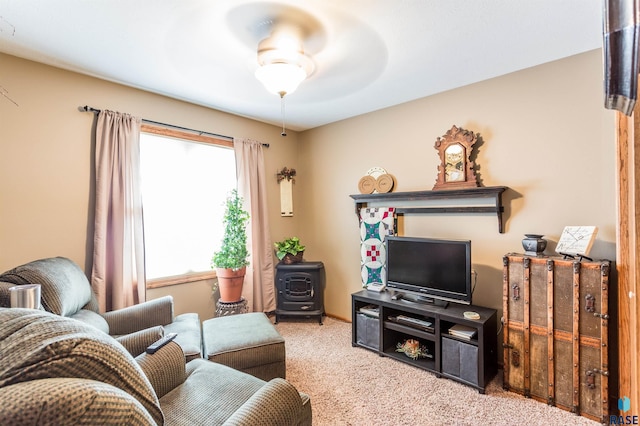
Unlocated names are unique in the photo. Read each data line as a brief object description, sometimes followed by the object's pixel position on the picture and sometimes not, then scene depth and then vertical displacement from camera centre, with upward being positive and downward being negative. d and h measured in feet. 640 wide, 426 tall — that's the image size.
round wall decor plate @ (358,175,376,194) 11.59 +0.90
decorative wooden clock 9.14 +1.40
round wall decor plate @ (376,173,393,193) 11.12 +0.91
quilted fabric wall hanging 11.04 -1.20
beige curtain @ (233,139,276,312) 12.05 -0.67
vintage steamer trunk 6.48 -3.01
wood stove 12.36 -3.35
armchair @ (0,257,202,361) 5.86 -2.32
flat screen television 8.53 -1.94
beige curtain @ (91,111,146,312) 8.42 -0.07
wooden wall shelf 8.65 +0.26
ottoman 6.88 -3.22
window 9.96 +0.49
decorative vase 7.46 -1.05
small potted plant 12.71 -1.75
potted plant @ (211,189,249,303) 10.46 -1.57
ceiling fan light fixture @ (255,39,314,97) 6.50 +3.22
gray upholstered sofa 1.97 -1.22
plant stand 10.44 -3.40
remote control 5.27 -2.37
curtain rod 8.48 +3.00
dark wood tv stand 7.72 -3.77
